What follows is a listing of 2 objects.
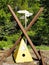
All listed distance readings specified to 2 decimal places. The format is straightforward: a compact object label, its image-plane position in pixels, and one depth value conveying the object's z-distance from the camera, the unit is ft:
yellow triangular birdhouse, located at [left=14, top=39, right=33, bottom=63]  22.48
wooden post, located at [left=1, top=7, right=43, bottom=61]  22.54
